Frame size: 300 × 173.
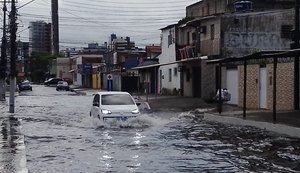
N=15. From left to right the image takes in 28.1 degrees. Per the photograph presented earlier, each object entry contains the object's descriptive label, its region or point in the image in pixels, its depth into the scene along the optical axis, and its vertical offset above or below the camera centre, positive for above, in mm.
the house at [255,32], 45062 +3059
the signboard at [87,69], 107075 +581
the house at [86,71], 102400 +238
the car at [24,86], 89938 -2069
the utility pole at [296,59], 27703 +589
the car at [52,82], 123444 -2014
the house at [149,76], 65712 -432
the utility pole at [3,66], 49500 +564
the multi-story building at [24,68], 163475 +1302
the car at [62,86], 92062 -2132
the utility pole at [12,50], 33312 +1267
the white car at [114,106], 23625 -1406
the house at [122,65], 78500 +1001
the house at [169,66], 56406 +577
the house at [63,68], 151250 +1100
